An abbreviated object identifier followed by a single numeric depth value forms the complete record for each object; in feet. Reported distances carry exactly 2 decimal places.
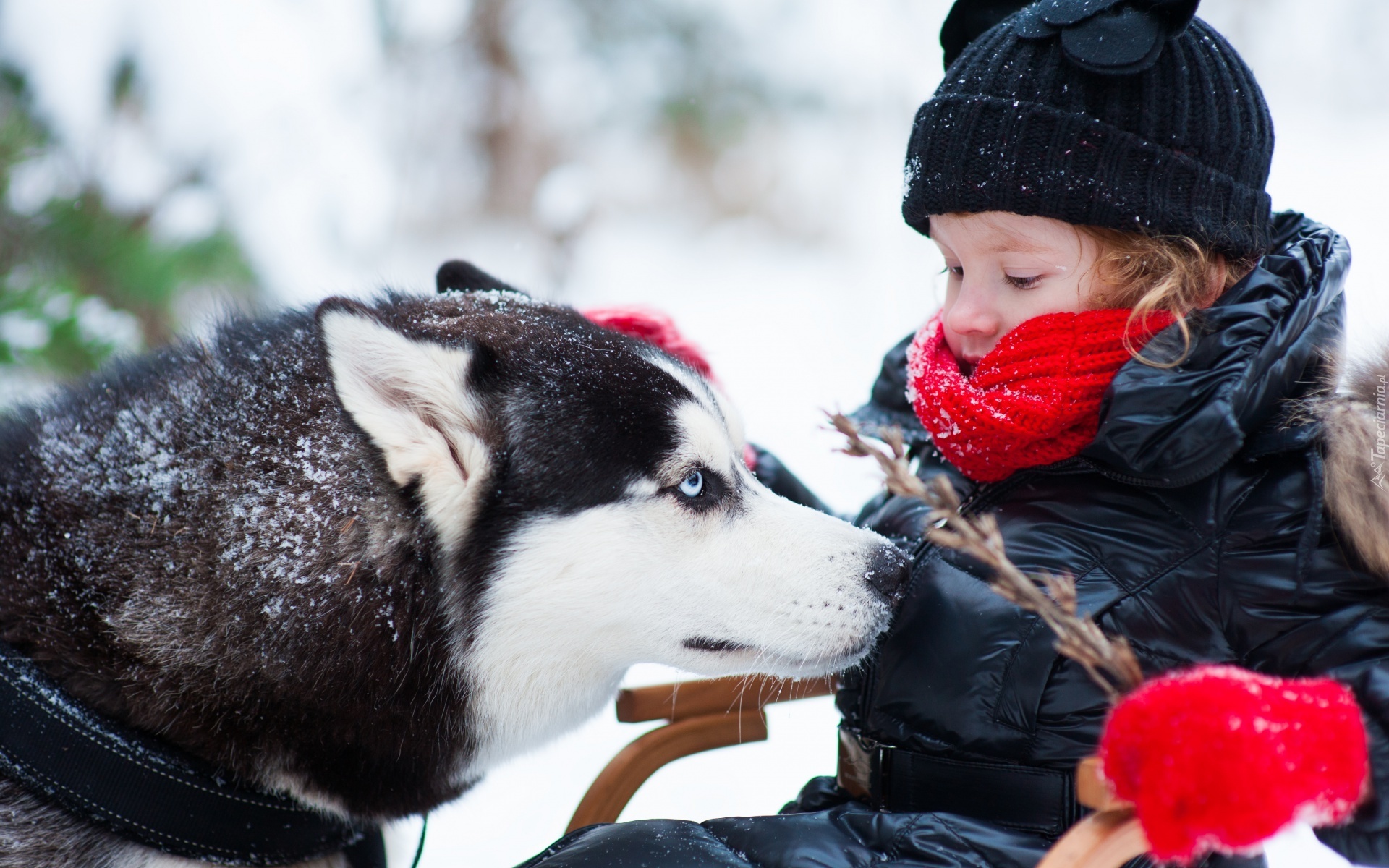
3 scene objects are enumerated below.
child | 4.12
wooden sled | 4.53
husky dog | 4.15
